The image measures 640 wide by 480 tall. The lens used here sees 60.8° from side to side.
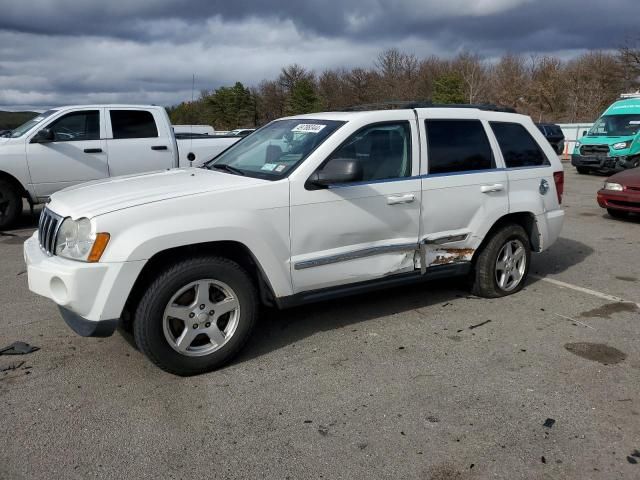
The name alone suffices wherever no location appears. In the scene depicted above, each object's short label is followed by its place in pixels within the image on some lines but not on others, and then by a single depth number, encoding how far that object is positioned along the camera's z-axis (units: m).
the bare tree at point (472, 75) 55.88
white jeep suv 3.40
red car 9.11
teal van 16.11
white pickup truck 8.54
